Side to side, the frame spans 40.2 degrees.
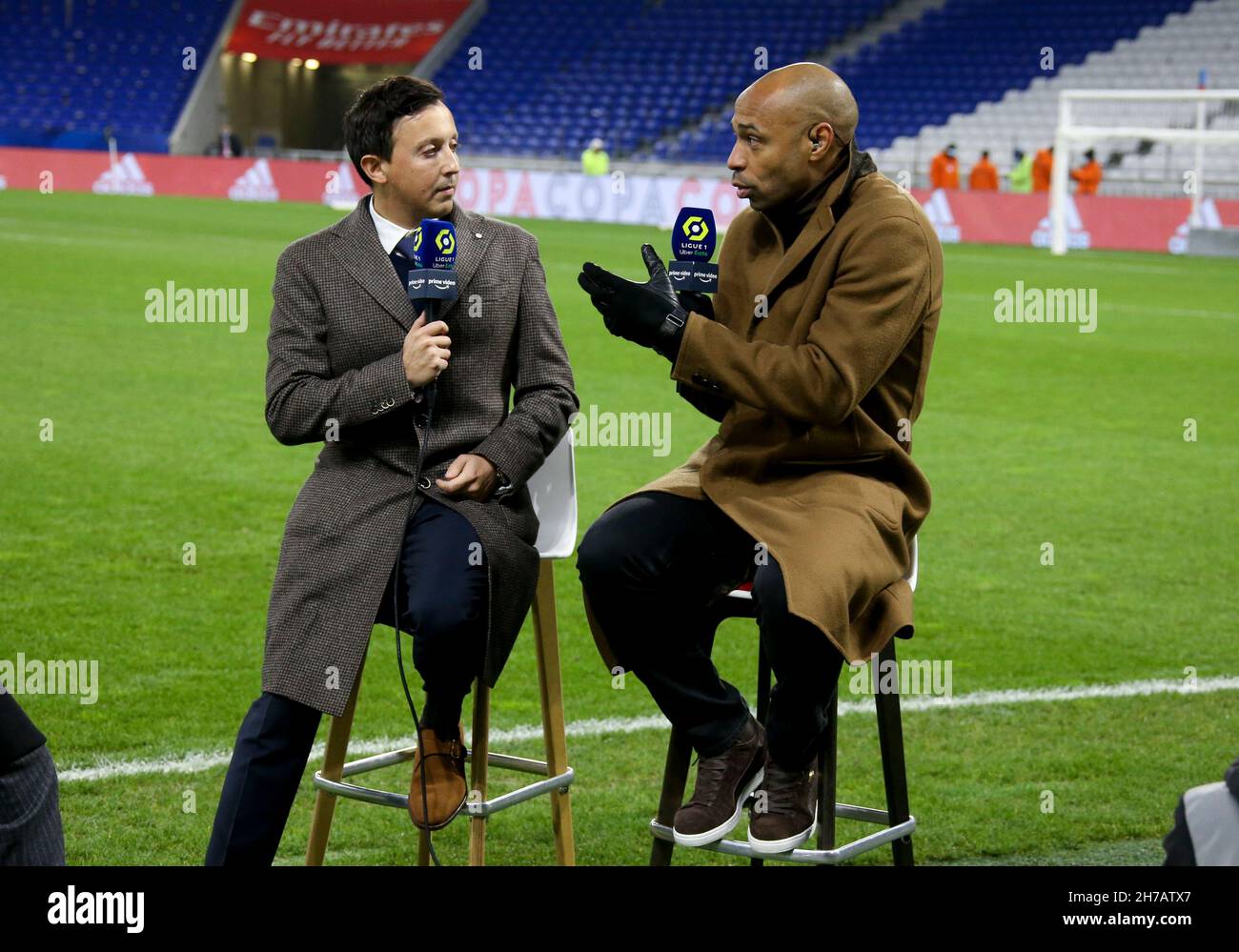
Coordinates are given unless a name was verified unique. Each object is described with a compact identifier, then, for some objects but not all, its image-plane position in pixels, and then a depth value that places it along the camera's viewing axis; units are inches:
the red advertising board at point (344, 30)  1772.9
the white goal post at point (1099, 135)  859.4
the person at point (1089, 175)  1166.3
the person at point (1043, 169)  1197.7
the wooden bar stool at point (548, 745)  144.7
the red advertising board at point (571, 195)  1072.8
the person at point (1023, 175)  1269.2
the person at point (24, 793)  103.3
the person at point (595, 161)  1366.9
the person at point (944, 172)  1264.5
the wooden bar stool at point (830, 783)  135.7
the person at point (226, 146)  1572.3
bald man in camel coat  132.8
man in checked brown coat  139.4
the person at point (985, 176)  1270.9
